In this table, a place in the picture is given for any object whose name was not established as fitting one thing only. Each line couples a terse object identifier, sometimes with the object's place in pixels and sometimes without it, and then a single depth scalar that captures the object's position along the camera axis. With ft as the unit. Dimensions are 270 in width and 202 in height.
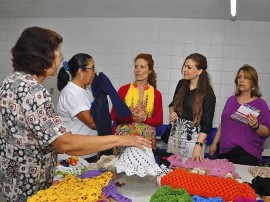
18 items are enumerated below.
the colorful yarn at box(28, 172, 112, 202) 3.86
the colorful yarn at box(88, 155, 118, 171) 5.59
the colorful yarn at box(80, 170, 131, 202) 4.36
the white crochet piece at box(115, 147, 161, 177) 4.90
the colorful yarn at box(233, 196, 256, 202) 4.03
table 4.69
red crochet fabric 4.42
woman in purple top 8.15
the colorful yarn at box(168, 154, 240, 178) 5.85
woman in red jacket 7.80
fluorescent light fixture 9.86
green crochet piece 3.87
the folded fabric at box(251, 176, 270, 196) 4.84
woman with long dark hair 7.34
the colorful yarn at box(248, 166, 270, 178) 6.06
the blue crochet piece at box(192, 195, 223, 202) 4.15
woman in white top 6.75
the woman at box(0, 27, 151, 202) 3.93
